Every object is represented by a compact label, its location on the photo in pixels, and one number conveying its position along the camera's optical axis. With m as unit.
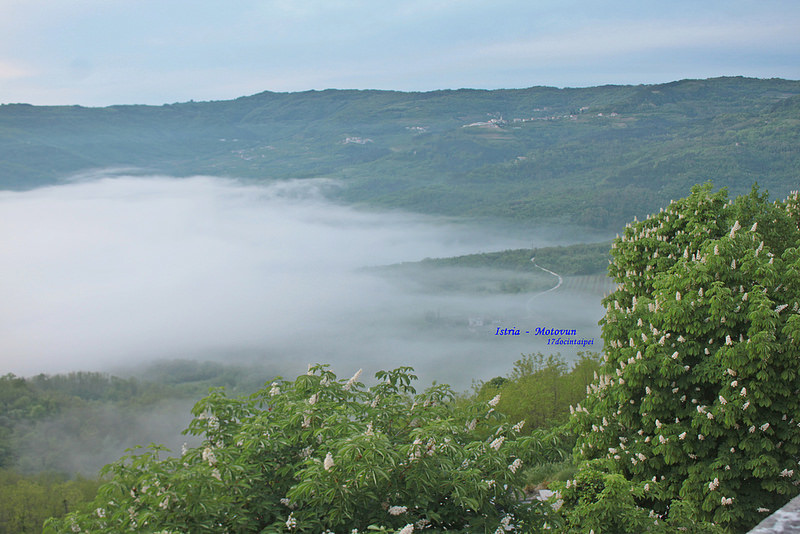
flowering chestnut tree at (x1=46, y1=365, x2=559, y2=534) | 7.71
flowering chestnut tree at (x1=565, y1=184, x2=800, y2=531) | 13.10
